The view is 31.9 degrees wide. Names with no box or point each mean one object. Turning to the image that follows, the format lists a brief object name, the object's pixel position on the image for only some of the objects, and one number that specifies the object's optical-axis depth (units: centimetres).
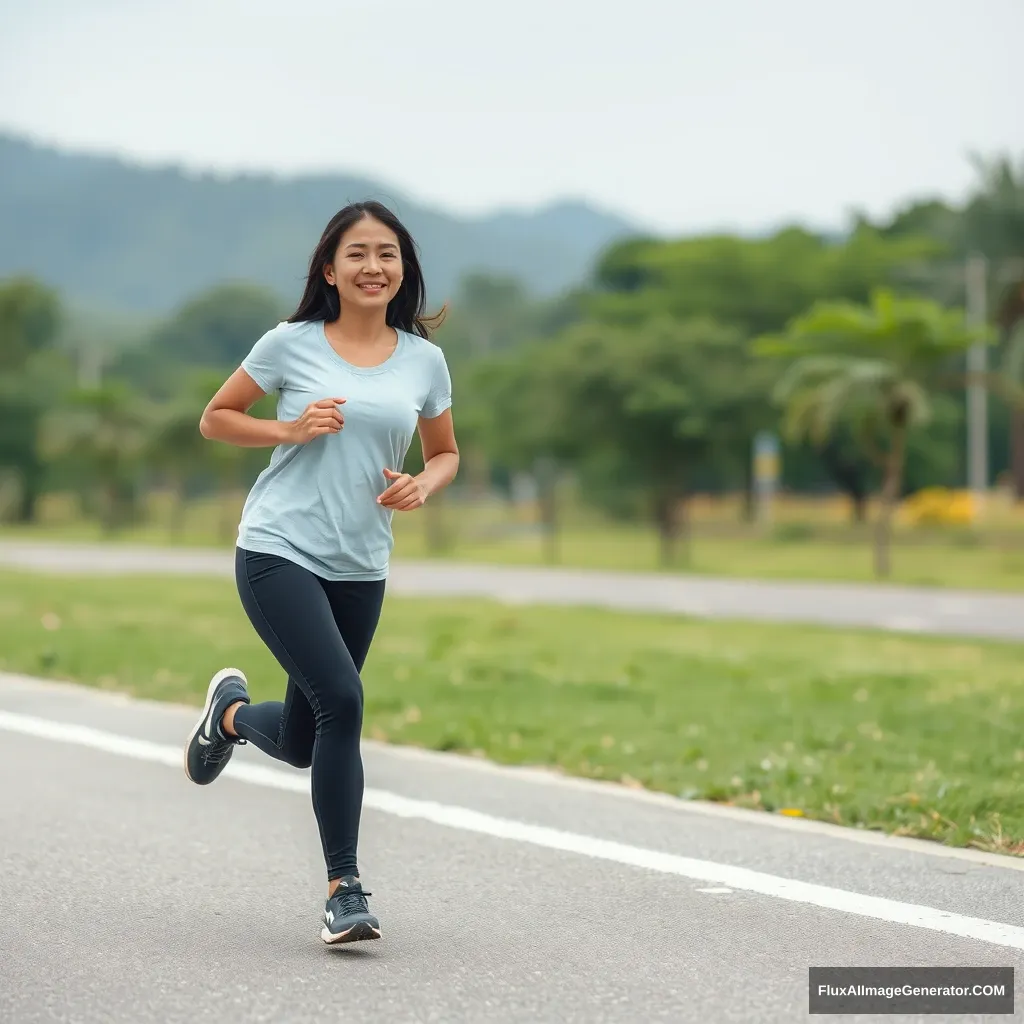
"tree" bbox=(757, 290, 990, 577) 2555
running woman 471
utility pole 4497
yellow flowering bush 4728
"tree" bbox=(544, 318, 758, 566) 3434
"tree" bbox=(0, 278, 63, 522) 5875
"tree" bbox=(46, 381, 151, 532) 4647
